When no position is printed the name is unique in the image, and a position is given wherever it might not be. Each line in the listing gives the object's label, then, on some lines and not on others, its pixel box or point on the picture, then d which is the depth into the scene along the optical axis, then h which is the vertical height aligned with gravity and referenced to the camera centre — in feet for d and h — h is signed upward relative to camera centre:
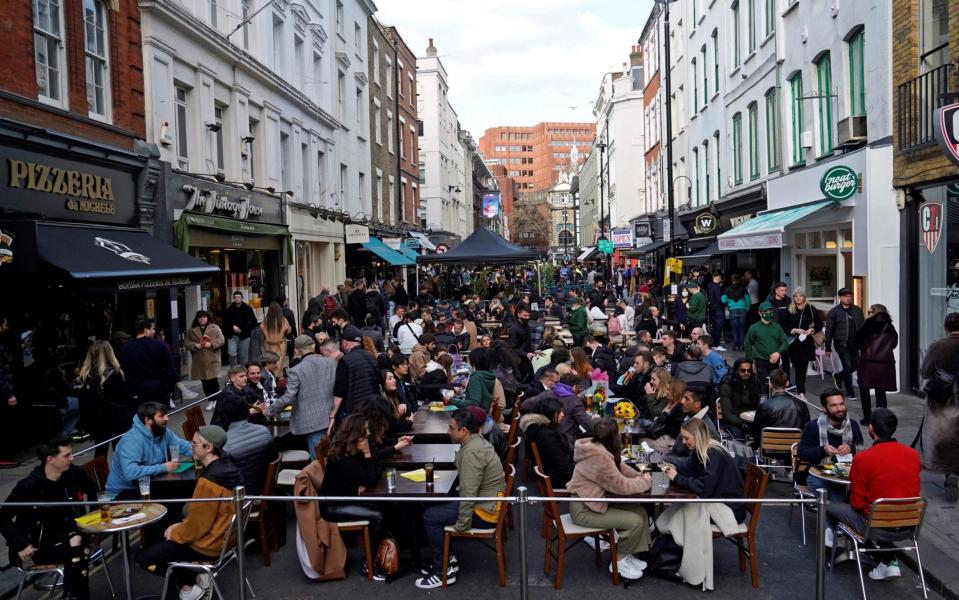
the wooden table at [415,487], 22.12 -5.86
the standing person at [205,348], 43.11 -3.11
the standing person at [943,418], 26.73 -5.08
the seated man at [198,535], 19.85 -6.24
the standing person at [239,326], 51.98 -2.30
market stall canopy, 75.77 +3.26
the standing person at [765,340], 39.58 -3.15
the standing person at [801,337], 42.29 -3.23
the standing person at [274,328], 46.34 -2.22
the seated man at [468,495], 21.72 -5.98
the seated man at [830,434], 24.06 -4.95
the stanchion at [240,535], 18.42 -5.83
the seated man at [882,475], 19.92 -5.16
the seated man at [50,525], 19.27 -5.76
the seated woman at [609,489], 21.16 -5.69
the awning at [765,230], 53.42 +3.59
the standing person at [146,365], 33.68 -3.11
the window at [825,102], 54.75 +12.46
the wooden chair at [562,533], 20.99 -6.82
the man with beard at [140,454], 22.76 -4.78
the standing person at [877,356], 36.14 -3.76
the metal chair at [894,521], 19.48 -6.21
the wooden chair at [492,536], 21.20 -6.95
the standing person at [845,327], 40.91 -2.67
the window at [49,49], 38.81 +12.65
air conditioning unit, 47.75 +9.01
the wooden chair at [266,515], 22.81 -6.71
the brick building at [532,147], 590.96 +105.46
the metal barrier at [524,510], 17.61 -5.31
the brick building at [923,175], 39.40 +5.17
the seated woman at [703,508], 20.84 -6.24
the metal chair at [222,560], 19.47 -6.90
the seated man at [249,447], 23.58 -4.78
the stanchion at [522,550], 17.57 -6.24
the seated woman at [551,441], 24.77 -5.04
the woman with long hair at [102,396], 31.81 -4.15
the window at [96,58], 43.55 +13.48
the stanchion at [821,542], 17.58 -6.04
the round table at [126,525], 19.24 -5.76
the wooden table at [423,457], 25.31 -5.66
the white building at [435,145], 184.65 +34.58
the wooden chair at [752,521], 20.89 -6.53
